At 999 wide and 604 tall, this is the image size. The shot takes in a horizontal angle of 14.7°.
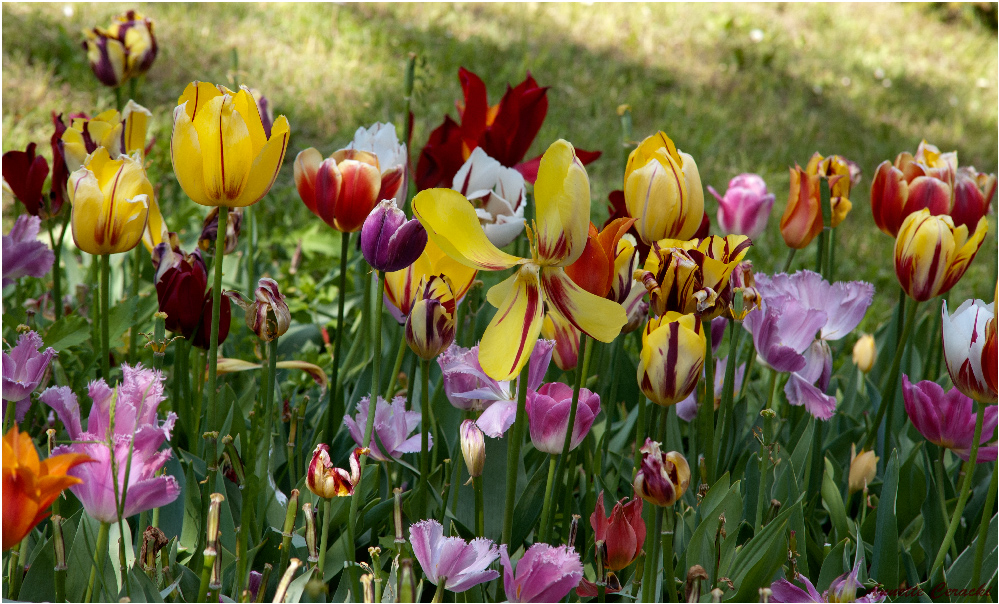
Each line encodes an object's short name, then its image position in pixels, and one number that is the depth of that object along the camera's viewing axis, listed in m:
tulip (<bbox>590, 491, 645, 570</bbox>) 2.17
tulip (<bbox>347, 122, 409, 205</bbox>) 2.31
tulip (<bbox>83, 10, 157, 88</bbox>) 2.63
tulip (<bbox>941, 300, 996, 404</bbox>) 2.18
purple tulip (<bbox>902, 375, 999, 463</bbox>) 2.30
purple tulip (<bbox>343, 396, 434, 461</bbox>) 2.27
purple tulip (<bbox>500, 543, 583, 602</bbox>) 2.13
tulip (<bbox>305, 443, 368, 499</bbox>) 2.13
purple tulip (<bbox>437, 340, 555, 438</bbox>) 2.20
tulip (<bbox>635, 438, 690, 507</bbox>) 2.10
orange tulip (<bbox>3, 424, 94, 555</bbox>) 2.03
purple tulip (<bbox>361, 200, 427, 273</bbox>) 2.17
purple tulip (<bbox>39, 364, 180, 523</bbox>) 2.11
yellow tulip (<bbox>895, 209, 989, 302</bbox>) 2.27
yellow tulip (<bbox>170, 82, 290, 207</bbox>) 2.14
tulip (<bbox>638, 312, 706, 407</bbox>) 2.15
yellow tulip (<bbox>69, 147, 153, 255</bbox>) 2.23
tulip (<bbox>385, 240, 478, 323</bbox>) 2.25
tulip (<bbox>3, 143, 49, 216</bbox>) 2.37
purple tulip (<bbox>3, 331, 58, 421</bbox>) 2.19
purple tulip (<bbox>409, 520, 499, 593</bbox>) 2.13
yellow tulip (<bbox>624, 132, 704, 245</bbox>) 2.22
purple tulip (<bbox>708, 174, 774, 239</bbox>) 2.51
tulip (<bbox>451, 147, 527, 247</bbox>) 2.32
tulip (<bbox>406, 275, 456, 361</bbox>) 2.18
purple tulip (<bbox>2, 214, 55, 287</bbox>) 2.38
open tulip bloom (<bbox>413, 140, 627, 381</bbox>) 2.09
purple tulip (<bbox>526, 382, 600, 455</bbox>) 2.19
